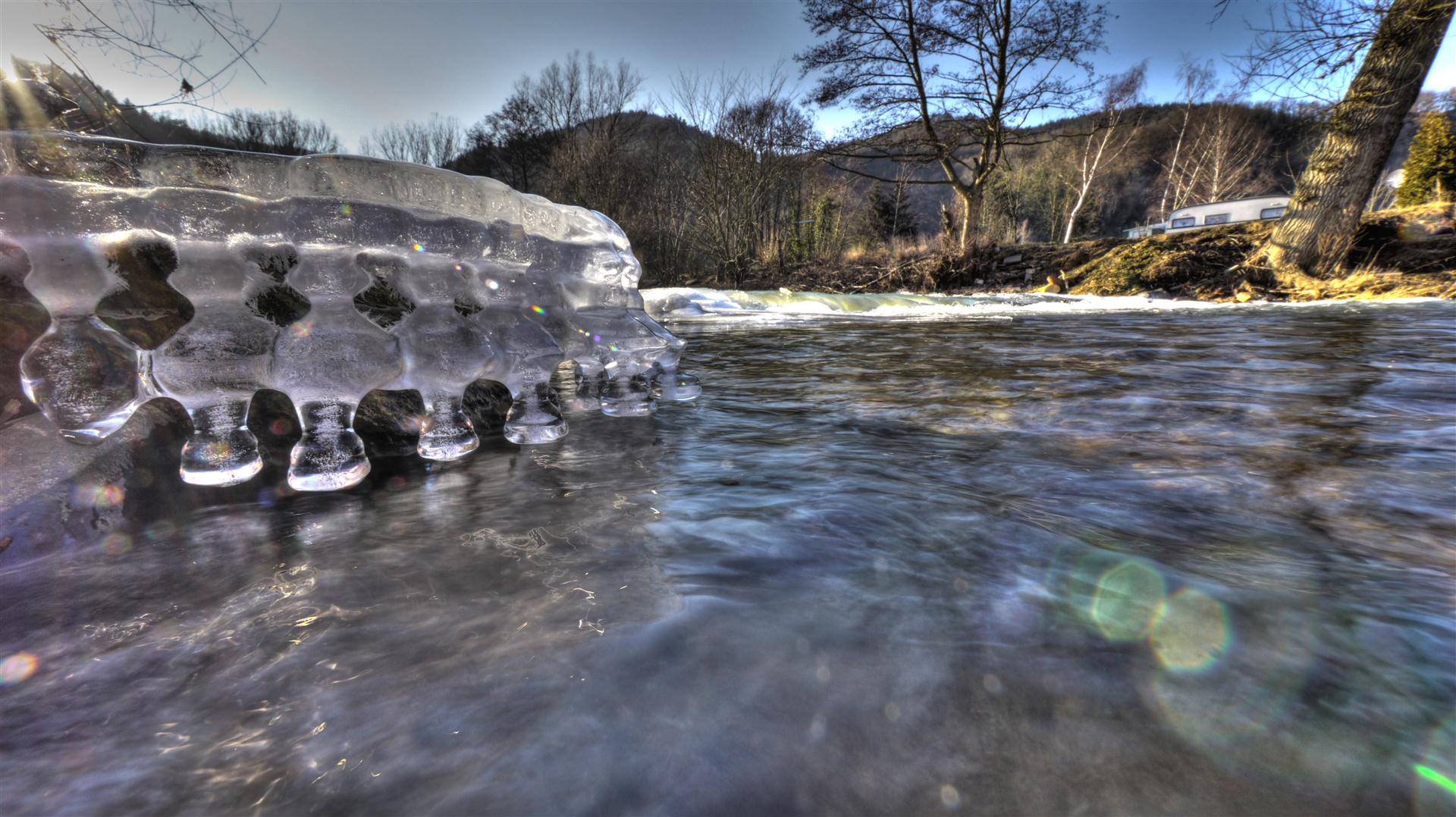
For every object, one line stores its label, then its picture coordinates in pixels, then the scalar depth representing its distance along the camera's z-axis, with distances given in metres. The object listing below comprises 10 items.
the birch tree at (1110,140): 23.91
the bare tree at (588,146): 20.75
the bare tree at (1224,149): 33.78
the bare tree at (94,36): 2.61
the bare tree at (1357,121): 5.91
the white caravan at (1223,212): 42.62
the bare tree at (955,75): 11.49
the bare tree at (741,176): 17.72
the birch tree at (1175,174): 32.84
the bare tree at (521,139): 29.31
